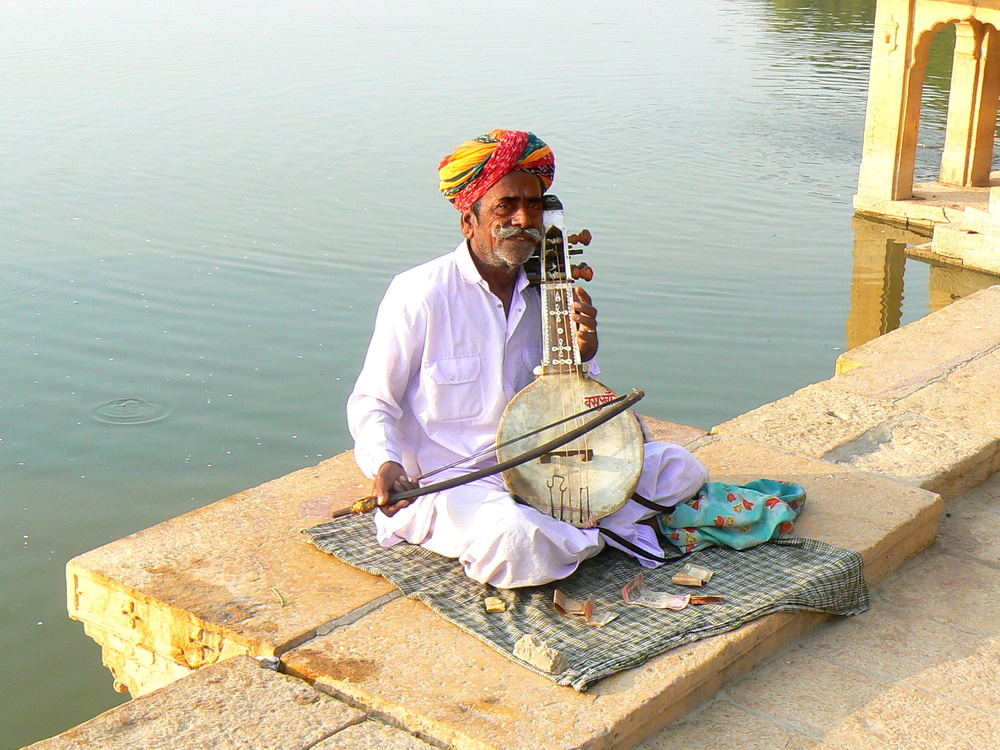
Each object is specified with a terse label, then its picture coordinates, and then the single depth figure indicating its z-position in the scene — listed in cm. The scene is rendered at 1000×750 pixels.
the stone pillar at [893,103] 920
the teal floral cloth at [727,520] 312
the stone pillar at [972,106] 982
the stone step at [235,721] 240
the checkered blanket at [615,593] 268
